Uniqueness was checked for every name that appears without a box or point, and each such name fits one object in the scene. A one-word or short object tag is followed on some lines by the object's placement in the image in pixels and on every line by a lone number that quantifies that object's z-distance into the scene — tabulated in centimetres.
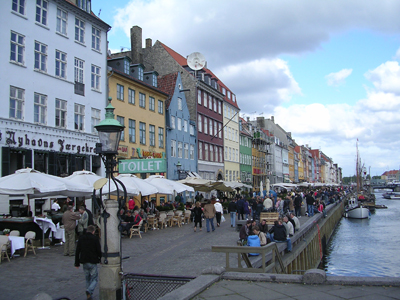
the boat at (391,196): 11756
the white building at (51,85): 2184
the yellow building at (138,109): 3184
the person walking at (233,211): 2239
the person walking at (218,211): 2298
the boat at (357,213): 5491
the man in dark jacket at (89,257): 853
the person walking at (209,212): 2034
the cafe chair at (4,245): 1255
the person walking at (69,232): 1373
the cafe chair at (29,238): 1364
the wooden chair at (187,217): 2549
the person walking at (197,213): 2094
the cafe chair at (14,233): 1381
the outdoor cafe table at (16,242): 1306
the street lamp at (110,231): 769
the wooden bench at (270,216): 2070
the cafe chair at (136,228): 1880
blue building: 4000
